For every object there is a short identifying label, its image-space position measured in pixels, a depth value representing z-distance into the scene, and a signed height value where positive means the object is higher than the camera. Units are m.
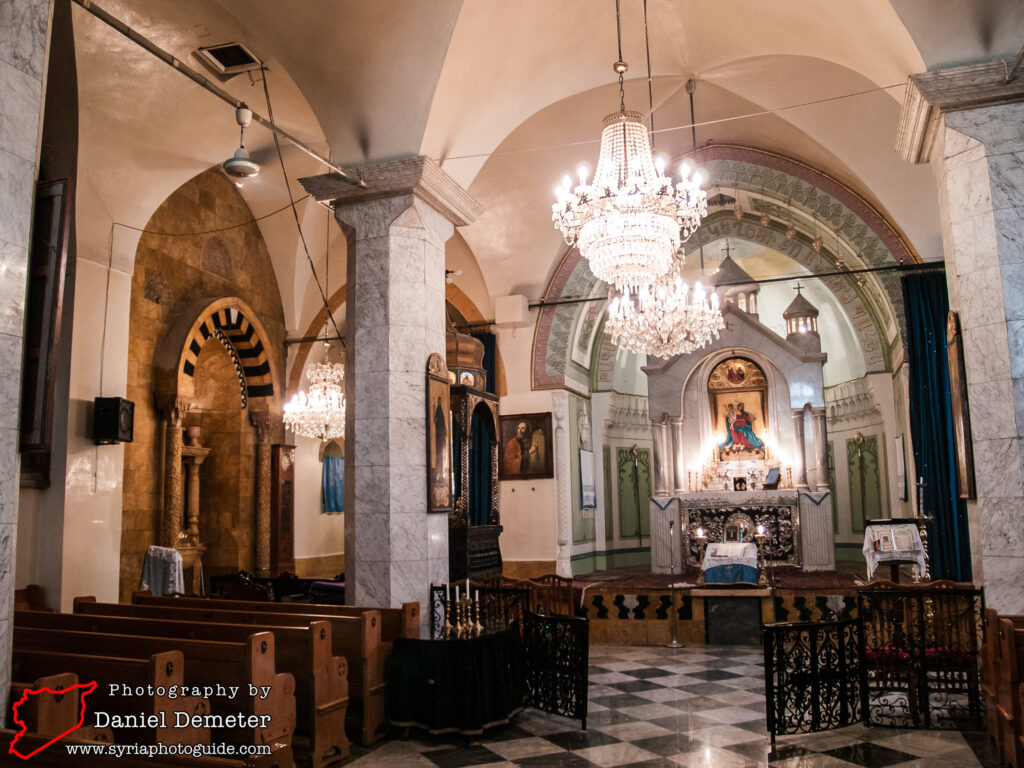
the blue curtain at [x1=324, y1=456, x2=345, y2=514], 12.34 +0.37
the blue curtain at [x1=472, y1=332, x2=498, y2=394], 11.27 +2.08
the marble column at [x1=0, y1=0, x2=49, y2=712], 2.84 +1.06
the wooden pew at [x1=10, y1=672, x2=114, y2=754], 2.67 -0.64
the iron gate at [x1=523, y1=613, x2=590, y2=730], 5.17 -1.02
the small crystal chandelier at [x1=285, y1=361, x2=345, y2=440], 9.97 +1.24
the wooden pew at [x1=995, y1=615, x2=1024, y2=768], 3.82 -0.90
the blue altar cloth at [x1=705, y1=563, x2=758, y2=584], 9.01 -0.80
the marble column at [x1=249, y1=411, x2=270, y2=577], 10.79 +0.26
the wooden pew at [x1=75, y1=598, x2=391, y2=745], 4.86 -0.88
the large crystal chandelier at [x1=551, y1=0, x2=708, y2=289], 6.00 +2.20
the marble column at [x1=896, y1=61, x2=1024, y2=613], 4.57 +1.29
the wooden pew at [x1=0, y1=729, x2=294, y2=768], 2.16 -0.67
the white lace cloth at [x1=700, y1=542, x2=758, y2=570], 9.14 -0.61
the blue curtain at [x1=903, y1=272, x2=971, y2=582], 8.22 +0.78
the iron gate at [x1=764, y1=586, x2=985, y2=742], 4.86 -1.05
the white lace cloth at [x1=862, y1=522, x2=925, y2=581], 7.16 -0.43
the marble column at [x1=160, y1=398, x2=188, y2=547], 9.29 +0.46
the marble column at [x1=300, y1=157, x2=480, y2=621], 5.78 +0.99
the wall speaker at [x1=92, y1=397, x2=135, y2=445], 7.43 +0.84
